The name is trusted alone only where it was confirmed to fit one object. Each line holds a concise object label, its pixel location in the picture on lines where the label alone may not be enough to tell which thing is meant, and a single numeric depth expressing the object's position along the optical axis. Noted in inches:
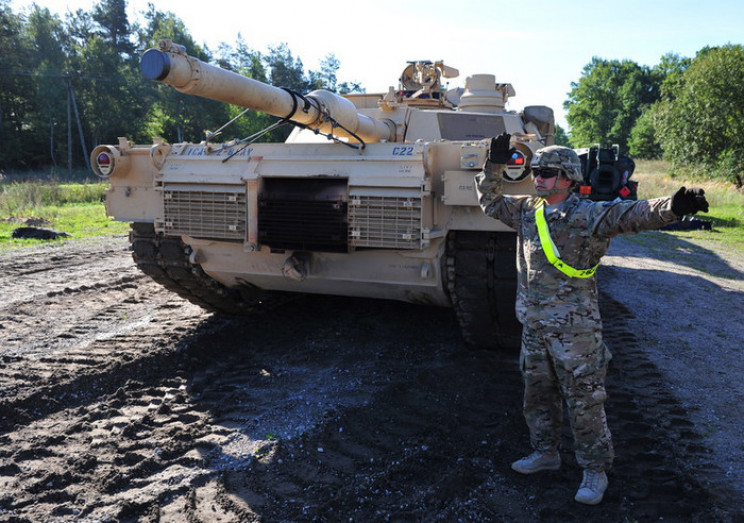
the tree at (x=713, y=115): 1007.0
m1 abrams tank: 179.6
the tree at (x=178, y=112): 1551.4
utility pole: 1540.4
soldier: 122.2
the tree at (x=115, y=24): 2092.8
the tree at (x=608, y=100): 2325.3
